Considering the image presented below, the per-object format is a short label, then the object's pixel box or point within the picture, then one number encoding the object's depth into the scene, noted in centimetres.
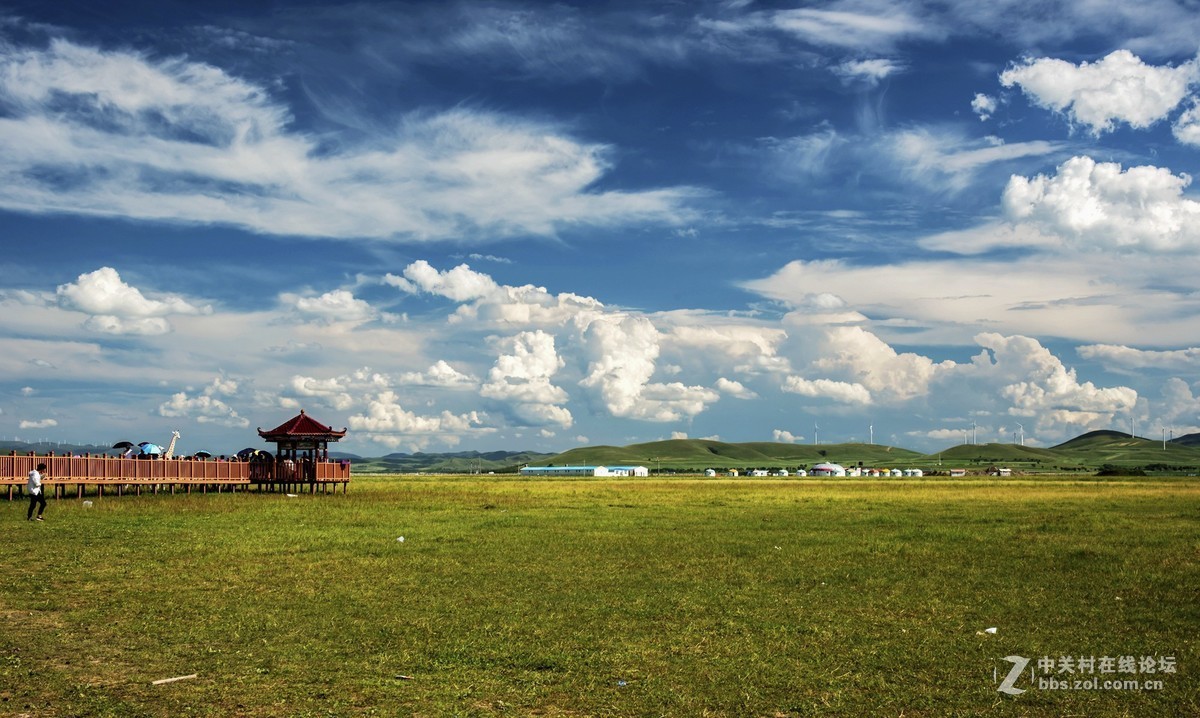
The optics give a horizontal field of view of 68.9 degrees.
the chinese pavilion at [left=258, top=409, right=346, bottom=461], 6544
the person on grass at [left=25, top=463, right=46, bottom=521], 3578
